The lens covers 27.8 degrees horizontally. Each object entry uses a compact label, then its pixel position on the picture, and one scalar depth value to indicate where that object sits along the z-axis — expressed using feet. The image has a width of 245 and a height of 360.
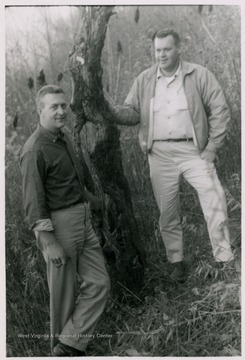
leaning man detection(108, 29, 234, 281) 11.09
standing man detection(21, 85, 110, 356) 9.77
